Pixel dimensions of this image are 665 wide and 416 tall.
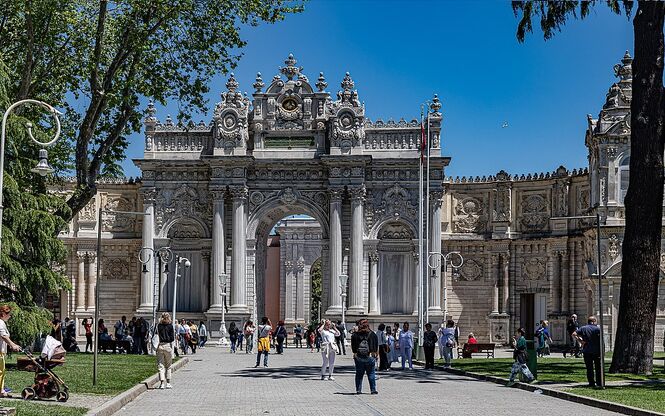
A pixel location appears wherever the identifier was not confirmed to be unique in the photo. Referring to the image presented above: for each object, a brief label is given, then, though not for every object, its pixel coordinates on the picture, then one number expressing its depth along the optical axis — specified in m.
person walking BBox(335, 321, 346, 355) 51.53
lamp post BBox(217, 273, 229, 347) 59.41
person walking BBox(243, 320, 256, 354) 49.44
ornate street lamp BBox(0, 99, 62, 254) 23.05
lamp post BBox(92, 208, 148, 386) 25.77
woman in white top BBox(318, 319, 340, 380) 32.28
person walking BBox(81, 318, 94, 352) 51.03
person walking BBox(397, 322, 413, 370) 38.94
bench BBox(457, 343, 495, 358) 46.94
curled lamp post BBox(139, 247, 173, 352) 59.06
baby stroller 21.97
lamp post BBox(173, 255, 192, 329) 53.28
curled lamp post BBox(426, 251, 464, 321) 58.53
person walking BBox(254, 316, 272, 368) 39.00
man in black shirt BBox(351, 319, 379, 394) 26.92
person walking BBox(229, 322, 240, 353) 52.28
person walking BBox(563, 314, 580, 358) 47.14
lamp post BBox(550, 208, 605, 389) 27.17
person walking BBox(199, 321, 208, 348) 58.34
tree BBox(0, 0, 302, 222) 37.44
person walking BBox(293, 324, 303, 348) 62.38
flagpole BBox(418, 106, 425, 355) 48.31
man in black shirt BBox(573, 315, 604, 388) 27.72
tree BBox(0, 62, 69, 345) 30.14
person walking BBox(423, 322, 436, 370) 39.64
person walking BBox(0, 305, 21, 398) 21.33
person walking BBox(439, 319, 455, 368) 40.12
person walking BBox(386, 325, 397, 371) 41.83
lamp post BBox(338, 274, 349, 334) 57.59
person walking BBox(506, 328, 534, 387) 29.95
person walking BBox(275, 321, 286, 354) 52.16
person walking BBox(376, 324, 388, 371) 37.52
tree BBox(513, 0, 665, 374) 32.84
